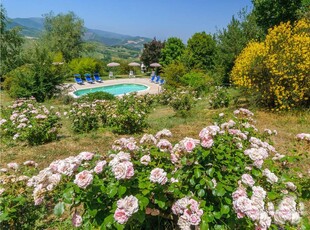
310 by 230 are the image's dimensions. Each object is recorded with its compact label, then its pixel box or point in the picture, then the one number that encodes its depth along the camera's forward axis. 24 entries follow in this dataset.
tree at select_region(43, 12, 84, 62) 36.73
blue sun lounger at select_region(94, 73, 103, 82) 27.39
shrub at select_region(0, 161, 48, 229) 2.75
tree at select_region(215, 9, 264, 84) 19.19
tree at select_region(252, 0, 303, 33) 20.05
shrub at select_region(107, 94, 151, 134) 7.49
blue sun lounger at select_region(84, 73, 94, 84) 26.70
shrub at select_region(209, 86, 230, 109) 11.25
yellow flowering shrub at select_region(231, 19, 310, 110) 8.46
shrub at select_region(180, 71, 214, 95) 17.30
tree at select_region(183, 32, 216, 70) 28.03
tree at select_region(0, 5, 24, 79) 25.89
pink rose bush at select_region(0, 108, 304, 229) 1.87
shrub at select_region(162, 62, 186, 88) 18.80
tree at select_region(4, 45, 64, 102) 15.08
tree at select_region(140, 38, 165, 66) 36.34
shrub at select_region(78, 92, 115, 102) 14.16
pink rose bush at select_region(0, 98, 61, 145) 6.29
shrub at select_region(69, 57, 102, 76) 28.42
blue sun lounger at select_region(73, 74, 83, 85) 25.16
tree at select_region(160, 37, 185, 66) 33.75
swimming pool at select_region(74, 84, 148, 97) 24.39
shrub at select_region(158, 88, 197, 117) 11.09
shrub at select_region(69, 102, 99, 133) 7.78
